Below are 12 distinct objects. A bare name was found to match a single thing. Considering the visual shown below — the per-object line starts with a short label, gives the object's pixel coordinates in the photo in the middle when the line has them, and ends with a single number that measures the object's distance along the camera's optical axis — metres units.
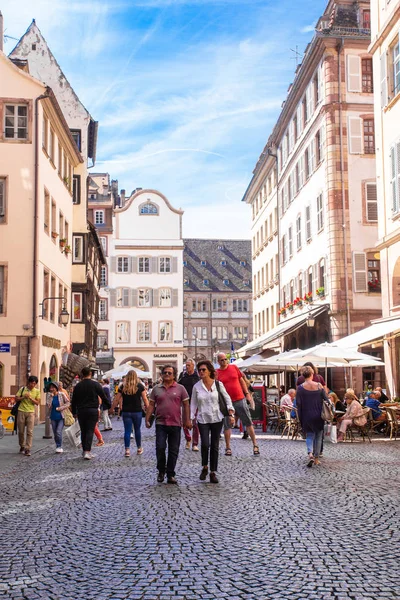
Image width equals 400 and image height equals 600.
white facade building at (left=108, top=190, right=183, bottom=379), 69.38
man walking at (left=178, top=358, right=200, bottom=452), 16.86
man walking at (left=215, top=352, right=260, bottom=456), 15.45
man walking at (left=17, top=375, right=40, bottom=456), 16.62
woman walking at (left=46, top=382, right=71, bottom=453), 17.25
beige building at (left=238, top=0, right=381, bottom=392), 32.91
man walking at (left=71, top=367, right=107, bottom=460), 14.88
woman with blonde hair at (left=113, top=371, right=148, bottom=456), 15.17
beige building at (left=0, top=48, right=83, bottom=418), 28.33
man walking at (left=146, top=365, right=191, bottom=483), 11.27
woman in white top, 11.16
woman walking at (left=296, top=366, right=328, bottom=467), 13.50
